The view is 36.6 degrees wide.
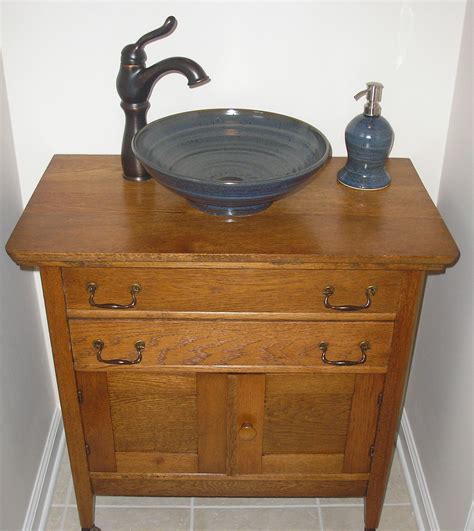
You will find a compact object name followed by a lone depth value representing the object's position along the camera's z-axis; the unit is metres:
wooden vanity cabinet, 1.40
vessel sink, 1.48
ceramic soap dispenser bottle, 1.54
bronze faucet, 1.47
